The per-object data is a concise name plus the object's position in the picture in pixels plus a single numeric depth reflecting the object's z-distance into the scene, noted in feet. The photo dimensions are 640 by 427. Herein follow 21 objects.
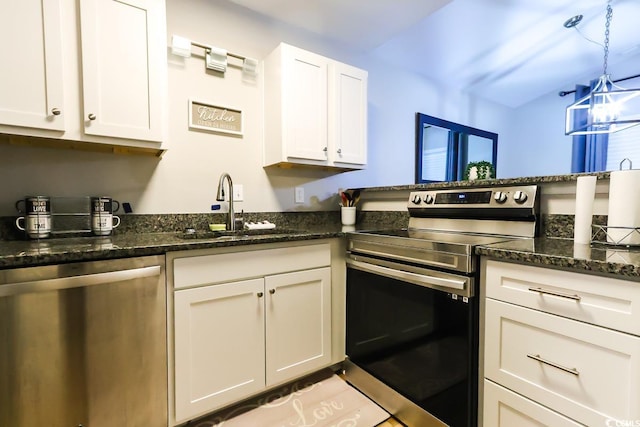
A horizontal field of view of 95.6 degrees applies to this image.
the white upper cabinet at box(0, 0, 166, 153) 3.75
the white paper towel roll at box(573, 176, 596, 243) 3.76
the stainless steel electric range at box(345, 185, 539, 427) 3.82
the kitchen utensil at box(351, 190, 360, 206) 7.73
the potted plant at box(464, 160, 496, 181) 6.82
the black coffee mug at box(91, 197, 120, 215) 4.79
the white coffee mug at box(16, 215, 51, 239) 4.28
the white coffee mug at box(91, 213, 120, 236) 4.80
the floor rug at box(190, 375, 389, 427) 4.69
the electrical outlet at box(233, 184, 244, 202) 6.50
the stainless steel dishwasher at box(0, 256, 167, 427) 3.17
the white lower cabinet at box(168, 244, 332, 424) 4.24
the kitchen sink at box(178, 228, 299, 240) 5.39
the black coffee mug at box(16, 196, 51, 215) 4.29
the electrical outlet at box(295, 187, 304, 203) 7.51
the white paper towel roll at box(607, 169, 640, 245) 3.45
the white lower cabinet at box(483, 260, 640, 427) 2.67
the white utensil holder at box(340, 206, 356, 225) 7.47
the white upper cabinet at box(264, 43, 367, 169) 6.25
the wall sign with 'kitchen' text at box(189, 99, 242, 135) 5.96
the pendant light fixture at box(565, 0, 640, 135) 8.07
